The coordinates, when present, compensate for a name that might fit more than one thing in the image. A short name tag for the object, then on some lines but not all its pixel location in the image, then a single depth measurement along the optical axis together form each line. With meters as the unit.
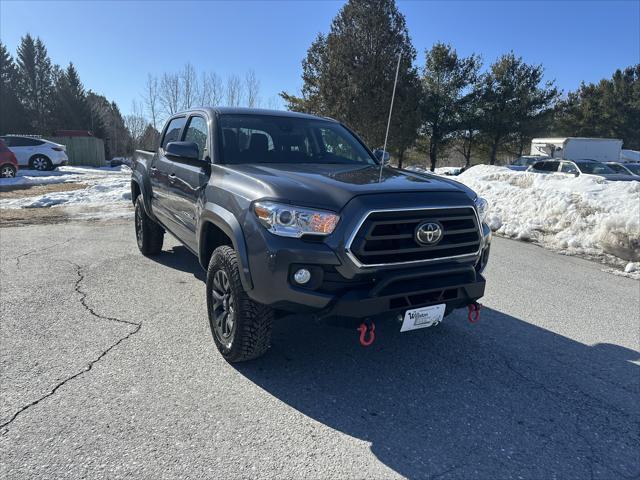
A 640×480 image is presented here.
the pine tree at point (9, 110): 52.84
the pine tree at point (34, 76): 60.00
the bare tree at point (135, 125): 65.44
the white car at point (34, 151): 22.34
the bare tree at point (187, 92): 41.96
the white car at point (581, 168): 16.78
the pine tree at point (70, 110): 54.69
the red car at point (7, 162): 17.19
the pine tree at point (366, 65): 26.67
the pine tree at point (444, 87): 34.38
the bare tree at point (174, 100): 42.54
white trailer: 27.89
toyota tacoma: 2.79
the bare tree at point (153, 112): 47.03
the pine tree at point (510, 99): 35.16
